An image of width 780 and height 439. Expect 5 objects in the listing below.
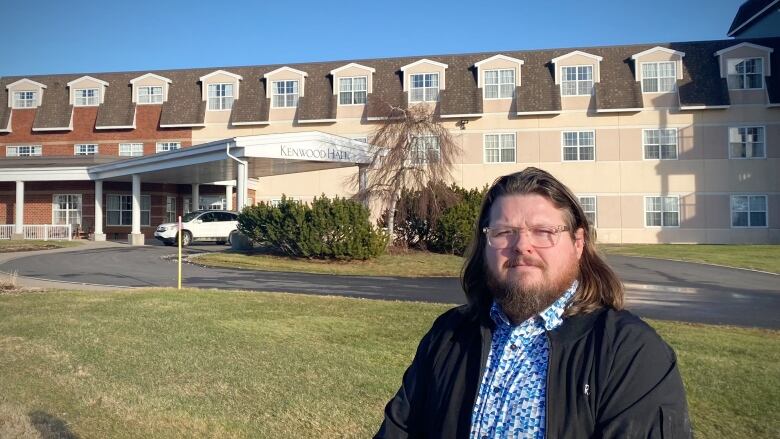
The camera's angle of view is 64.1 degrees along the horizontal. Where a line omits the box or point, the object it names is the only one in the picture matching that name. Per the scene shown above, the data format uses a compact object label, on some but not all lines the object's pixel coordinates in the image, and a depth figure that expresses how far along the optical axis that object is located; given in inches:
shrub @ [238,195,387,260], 824.9
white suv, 1154.7
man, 79.0
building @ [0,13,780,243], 1333.7
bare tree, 976.9
